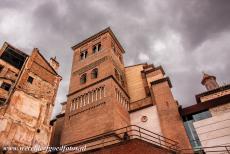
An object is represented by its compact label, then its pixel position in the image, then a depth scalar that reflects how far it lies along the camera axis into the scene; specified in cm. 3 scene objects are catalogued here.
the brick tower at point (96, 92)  1684
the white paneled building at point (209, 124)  1399
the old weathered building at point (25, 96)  1526
